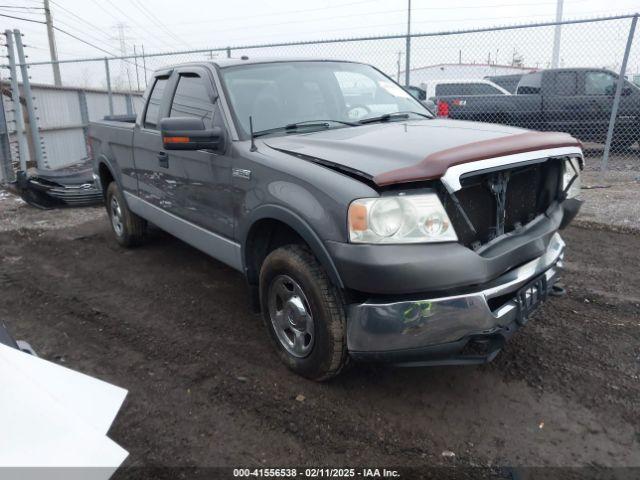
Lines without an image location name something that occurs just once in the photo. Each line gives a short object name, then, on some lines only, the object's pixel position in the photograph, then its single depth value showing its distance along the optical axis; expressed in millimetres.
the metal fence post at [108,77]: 11426
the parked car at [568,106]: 10805
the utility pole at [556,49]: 11773
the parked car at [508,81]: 17859
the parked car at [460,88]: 13961
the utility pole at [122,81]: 13051
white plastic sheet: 1279
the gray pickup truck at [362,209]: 2479
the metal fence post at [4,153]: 9453
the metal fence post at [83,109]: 12930
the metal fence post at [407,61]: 8383
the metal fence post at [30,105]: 9789
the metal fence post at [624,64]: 7205
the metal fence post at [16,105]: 9672
